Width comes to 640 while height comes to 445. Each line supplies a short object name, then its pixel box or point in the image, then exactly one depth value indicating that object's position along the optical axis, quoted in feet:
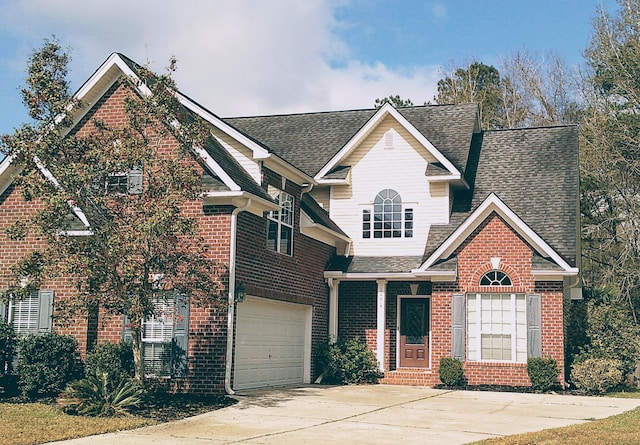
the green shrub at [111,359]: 58.23
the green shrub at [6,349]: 59.72
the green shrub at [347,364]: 76.33
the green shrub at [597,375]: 68.18
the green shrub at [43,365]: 56.65
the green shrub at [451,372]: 71.46
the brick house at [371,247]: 60.59
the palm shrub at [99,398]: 47.55
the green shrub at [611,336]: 72.49
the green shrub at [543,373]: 68.90
